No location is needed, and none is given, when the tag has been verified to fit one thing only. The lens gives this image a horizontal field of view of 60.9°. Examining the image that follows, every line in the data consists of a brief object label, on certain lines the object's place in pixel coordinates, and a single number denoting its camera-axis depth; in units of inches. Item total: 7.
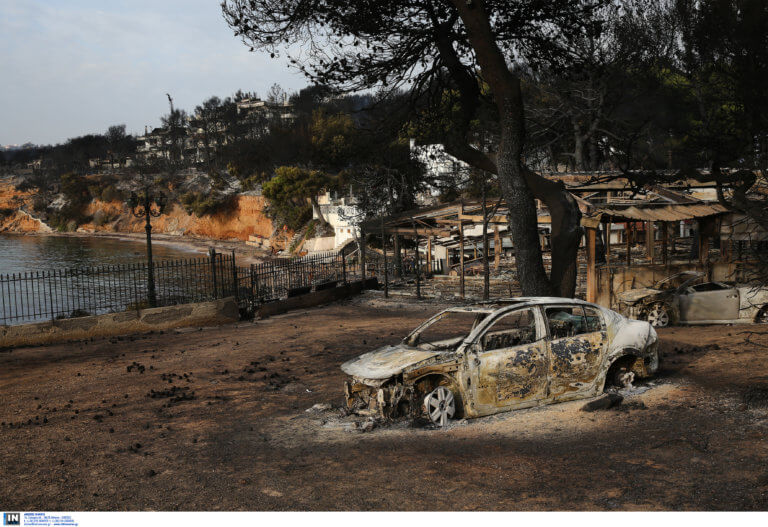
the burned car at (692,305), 608.1
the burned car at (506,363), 320.8
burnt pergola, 764.6
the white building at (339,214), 2017.7
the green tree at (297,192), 2436.0
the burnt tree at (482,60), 470.9
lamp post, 818.8
